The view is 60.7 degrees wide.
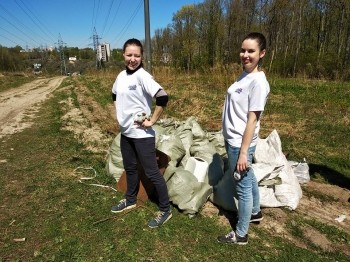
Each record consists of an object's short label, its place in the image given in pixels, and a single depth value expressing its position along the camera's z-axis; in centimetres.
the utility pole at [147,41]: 892
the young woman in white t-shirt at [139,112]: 247
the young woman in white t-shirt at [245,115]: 208
